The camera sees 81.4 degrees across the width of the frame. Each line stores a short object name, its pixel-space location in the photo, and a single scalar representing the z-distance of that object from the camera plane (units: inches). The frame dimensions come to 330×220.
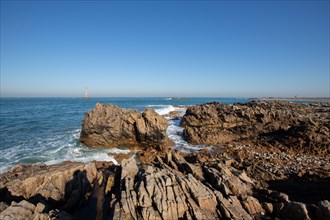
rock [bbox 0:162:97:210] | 327.6
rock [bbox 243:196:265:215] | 277.7
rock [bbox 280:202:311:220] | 255.4
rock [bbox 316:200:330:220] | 247.9
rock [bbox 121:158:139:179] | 329.2
